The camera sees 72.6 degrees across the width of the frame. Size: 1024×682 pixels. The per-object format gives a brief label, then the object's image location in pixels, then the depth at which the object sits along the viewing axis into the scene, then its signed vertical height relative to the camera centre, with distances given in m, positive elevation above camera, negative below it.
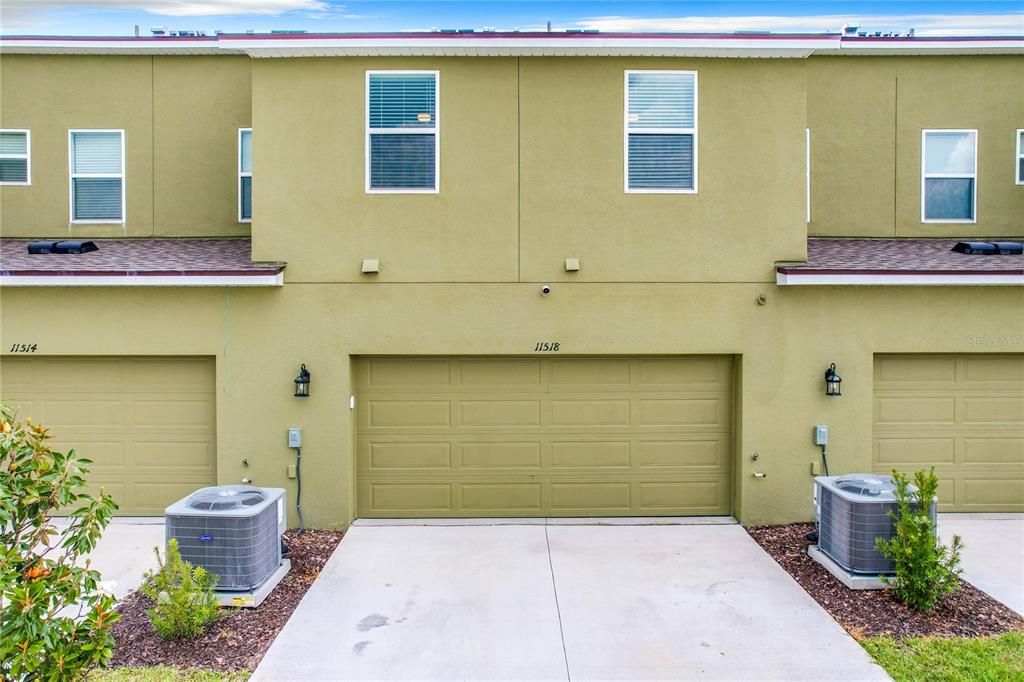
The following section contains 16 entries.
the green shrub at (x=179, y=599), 5.55 -2.25
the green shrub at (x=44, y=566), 3.70 -1.36
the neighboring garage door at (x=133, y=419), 8.82 -1.21
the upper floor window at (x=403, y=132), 8.55 +2.36
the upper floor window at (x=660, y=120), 8.59 +2.54
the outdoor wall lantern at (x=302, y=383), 8.45 -0.72
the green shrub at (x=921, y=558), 6.11 -2.04
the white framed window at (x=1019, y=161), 10.54 +2.52
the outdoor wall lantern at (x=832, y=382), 8.52 -0.68
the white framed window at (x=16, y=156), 10.37 +2.49
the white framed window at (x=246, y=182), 10.25 +2.09
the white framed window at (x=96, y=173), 10.34 +2.23
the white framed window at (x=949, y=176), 10.48 +2.27
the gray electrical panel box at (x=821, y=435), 8.59 -1.34
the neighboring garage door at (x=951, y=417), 8.90 -1.15
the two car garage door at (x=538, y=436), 8.85 -1.41
